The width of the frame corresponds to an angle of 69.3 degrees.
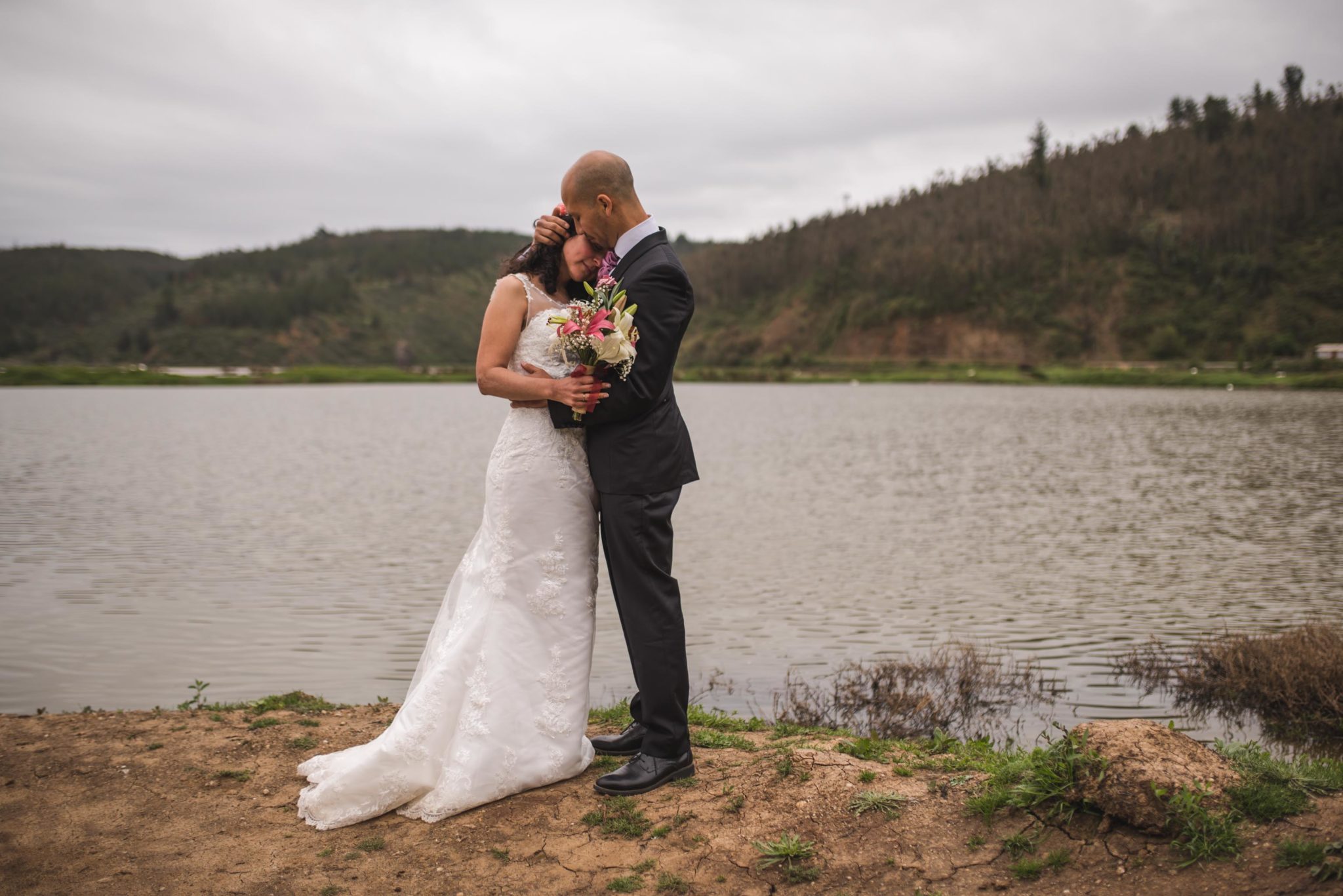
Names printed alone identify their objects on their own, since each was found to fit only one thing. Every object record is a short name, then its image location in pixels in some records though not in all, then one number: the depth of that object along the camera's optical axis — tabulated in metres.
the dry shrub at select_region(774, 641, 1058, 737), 9.22
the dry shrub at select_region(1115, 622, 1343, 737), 9.31
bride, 5.34
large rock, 4.34
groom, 5.32
